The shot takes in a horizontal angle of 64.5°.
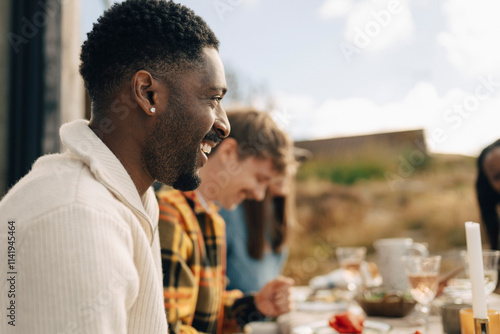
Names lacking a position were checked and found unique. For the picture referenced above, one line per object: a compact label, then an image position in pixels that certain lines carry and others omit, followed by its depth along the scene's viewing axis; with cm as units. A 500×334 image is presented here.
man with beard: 55
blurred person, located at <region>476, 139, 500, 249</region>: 264
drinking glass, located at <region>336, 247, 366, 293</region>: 203
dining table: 136
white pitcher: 184
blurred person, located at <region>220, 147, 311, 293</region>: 233
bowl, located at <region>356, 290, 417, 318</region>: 151
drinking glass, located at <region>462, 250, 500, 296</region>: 124
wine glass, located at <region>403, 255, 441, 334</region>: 129
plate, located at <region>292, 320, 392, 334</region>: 131
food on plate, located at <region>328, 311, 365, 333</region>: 124
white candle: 75
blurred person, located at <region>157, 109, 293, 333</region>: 120
